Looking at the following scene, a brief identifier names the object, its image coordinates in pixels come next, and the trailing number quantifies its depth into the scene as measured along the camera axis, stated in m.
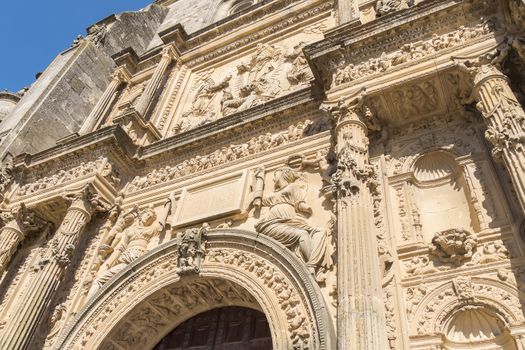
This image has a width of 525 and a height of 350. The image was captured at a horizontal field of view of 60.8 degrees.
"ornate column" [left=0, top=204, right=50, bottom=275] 7.84
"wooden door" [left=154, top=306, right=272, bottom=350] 5.86
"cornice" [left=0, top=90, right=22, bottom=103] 19.45
